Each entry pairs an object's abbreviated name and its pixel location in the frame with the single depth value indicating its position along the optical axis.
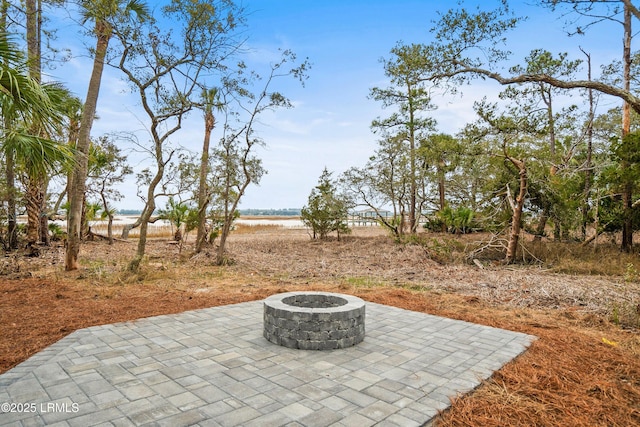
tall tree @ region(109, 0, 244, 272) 8.41
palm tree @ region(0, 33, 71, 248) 4.80
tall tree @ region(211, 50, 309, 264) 10.19
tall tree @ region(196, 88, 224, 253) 13.31
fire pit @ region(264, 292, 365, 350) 4.23
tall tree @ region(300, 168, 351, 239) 17.11
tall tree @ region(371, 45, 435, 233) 15.85
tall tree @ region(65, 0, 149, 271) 8.99
